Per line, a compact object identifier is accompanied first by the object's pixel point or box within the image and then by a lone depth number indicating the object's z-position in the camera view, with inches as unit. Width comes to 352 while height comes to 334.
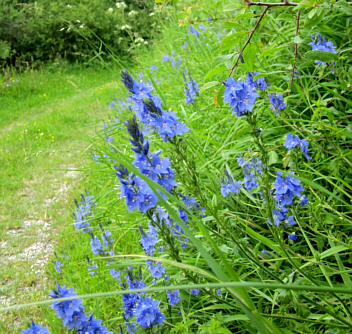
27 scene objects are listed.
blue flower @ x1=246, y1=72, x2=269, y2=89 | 29.8
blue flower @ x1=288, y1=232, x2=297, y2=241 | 28.6
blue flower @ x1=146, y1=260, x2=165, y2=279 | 31.0
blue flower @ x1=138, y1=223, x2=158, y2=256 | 31.4
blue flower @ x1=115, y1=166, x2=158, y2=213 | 22.7
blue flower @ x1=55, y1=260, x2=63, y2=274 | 41.5
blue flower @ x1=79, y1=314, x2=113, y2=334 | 25.5
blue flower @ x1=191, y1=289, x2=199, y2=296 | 30.1
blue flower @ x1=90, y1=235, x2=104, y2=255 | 36.5
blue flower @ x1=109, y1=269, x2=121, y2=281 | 35.8
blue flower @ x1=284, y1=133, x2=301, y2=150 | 27.6
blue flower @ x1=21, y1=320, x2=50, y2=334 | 23.7
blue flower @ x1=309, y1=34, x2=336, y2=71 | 33.3
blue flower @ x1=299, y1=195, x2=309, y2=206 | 27.7
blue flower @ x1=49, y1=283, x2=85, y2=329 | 24.9
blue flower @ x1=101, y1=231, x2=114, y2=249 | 35.5
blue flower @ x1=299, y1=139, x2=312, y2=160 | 28.1
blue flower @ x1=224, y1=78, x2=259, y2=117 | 24.0
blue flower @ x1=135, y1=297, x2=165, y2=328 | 26.0
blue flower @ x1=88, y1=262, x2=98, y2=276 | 37.5
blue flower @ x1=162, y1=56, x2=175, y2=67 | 74.0
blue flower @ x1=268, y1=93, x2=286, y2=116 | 33.7
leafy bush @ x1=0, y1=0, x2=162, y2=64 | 189.6
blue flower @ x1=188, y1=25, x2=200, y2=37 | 69.8
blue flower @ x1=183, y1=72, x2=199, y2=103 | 42.4
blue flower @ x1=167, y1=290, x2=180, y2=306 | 29.6
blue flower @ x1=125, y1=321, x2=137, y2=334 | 28.7
